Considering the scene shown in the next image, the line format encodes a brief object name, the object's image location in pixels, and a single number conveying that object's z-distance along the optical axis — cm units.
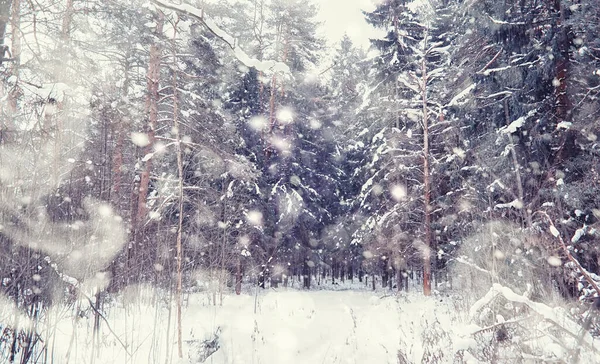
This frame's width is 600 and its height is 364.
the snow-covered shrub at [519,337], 202
